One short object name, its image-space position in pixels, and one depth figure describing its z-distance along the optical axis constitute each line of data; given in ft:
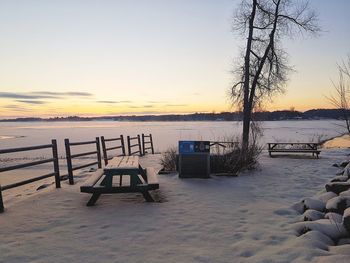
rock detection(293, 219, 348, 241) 15.29
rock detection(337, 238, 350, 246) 14.64
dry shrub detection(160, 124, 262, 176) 33.96
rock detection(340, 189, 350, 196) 18.78
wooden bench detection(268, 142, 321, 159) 50.24
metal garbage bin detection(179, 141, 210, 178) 30.27
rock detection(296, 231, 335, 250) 14.40
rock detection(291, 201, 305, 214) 20.06
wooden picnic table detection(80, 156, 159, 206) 20.61
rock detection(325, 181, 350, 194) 20.83
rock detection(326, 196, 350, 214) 17.85
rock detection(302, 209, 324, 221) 17.69
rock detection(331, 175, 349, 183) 24.41
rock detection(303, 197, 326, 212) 19.36
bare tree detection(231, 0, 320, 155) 57.62
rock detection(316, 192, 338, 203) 20.53
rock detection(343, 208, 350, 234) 15.19
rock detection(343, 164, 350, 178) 25.68
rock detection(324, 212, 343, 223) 16.64
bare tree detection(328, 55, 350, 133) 25.14
